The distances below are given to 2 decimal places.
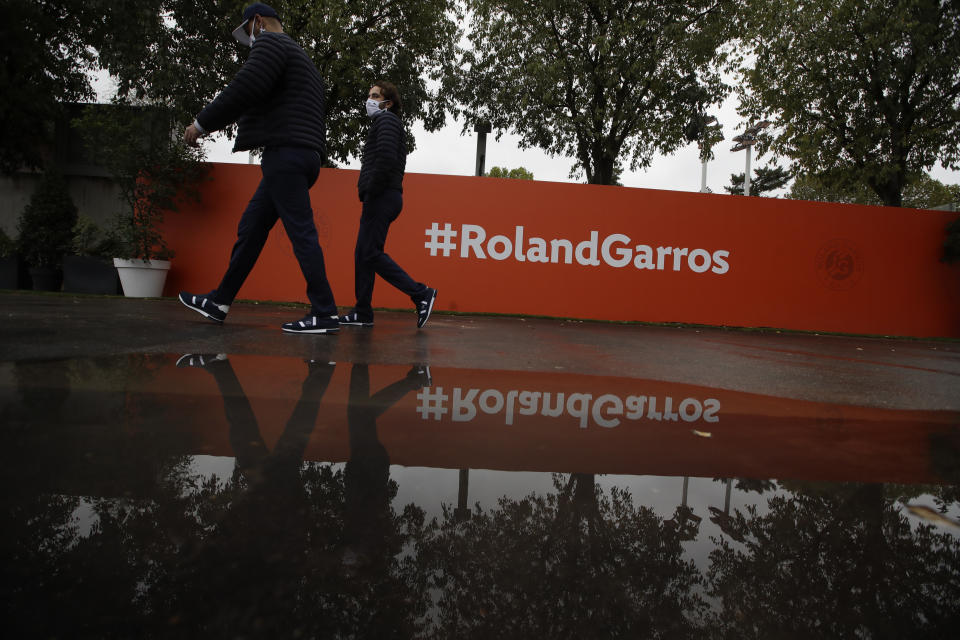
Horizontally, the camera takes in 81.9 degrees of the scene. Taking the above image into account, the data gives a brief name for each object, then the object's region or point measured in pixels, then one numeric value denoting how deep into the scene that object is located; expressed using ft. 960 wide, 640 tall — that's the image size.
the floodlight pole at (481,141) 53.57
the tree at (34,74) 40.91
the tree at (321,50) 35.53
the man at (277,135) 12.22
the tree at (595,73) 54.85
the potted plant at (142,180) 26.45
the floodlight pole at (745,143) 96.10
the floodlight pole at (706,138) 57.77
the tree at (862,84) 47.24
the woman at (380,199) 15.72
